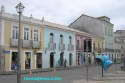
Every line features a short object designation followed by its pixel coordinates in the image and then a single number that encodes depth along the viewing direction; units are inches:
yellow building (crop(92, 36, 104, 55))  1257.3
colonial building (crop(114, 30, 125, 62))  1668.6
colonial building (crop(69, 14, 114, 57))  1335.3
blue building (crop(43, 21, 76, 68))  896.4
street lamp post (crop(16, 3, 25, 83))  301.7
